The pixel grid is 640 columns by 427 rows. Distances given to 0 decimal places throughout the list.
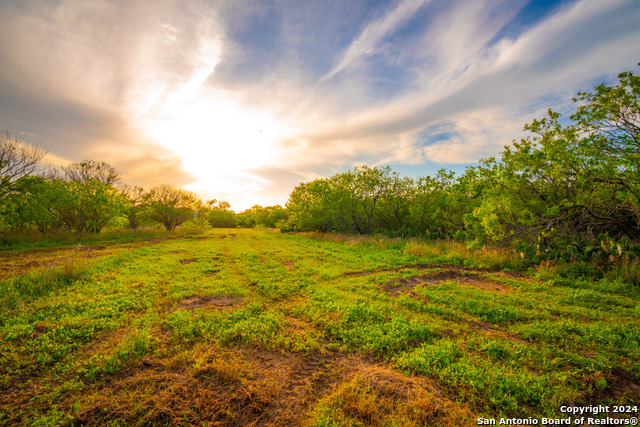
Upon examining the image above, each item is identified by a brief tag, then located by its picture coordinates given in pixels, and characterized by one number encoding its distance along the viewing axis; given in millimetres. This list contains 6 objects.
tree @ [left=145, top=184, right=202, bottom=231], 43938
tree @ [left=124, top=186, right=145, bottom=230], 42922
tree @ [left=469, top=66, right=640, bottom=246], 8664
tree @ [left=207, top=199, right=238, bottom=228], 84738
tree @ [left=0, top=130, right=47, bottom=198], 20828
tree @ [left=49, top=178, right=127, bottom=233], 23828
